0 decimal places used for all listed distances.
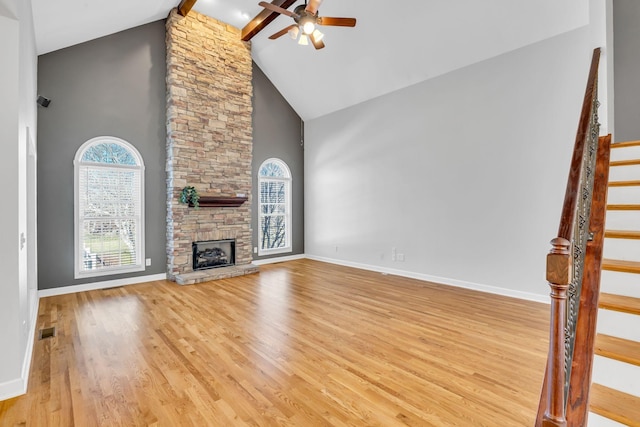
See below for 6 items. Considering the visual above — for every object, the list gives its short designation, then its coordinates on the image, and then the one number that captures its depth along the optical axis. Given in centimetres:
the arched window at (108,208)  500
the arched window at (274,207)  737
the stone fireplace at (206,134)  566
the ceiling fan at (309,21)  370
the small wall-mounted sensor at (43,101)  457
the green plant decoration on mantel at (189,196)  566
